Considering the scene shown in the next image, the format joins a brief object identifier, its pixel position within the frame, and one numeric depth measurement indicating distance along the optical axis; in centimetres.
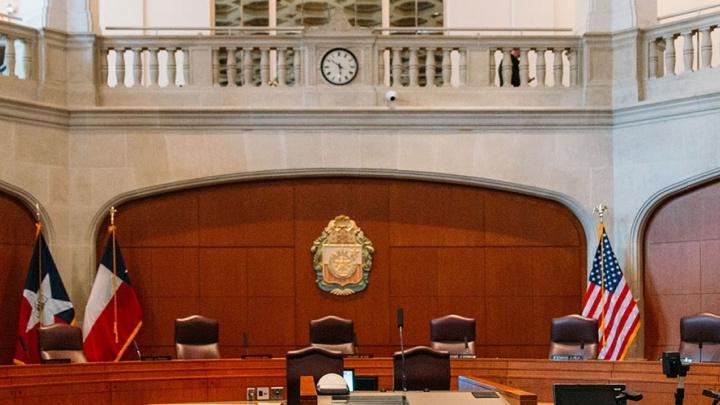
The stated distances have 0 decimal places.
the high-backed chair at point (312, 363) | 988
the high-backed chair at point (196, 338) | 1232
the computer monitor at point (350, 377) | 988
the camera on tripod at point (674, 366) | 780
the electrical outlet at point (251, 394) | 1088
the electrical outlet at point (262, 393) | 1092
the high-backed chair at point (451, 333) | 1246
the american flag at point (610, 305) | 1276
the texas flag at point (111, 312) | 1284
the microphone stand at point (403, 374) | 963
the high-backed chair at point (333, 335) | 1238
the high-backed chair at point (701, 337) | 1163
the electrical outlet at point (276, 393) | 1101
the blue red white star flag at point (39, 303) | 1246
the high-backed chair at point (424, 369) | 1020
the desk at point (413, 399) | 730
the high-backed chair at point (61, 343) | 1180
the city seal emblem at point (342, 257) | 1350
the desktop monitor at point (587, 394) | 765
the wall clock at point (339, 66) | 1350
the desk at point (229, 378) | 1020
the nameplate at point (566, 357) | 1184
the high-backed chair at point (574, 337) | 1222
